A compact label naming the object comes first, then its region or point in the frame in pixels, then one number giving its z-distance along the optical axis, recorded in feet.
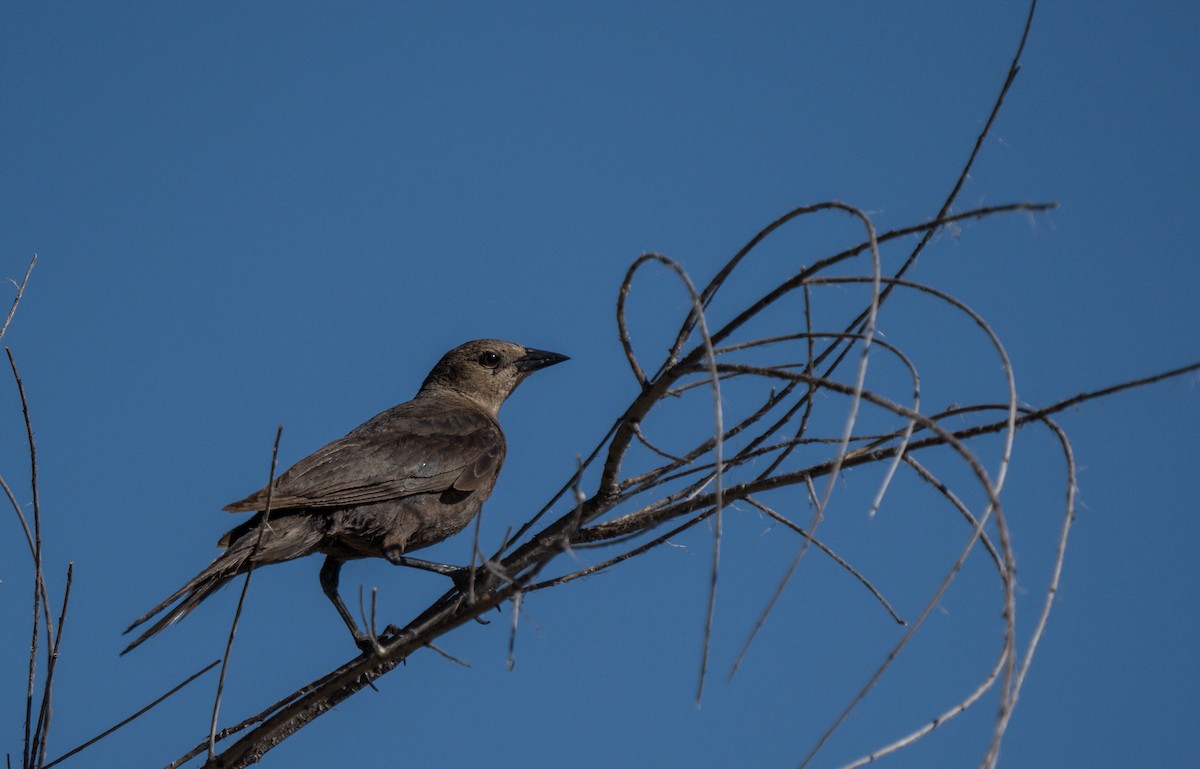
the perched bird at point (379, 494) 32.73
